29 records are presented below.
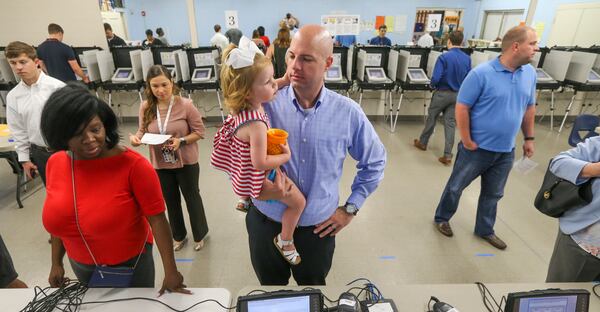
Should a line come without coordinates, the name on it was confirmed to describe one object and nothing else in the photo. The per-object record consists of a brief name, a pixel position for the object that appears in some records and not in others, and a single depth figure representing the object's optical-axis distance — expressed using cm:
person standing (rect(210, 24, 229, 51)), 707
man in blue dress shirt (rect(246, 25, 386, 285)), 111
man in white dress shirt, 206
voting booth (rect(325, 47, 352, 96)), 506
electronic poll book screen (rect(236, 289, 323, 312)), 96
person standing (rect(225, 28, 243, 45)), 696
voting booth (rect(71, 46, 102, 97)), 499
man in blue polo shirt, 204
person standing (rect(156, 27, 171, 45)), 825
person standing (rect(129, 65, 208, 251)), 202
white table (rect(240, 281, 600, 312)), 116
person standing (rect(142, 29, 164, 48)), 736
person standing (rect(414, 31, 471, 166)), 404
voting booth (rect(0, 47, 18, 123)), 513
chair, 295
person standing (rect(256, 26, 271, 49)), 701
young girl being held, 108
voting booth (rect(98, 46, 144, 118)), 505
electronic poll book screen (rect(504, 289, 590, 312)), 99
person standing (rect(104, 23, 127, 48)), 663
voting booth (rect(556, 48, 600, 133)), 492
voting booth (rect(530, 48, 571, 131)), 510
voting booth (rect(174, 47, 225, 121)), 514
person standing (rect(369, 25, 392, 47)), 694
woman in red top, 103
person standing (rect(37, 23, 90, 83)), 442
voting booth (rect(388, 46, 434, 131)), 519
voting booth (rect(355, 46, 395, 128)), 518
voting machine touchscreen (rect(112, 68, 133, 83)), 510
